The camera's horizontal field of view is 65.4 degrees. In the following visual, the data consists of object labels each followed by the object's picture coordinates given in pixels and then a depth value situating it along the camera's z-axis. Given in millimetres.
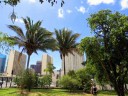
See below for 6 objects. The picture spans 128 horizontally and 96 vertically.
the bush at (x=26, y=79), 11434
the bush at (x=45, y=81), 16741
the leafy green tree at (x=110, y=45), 10713
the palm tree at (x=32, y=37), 14070
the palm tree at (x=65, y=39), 17633
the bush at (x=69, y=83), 14105
